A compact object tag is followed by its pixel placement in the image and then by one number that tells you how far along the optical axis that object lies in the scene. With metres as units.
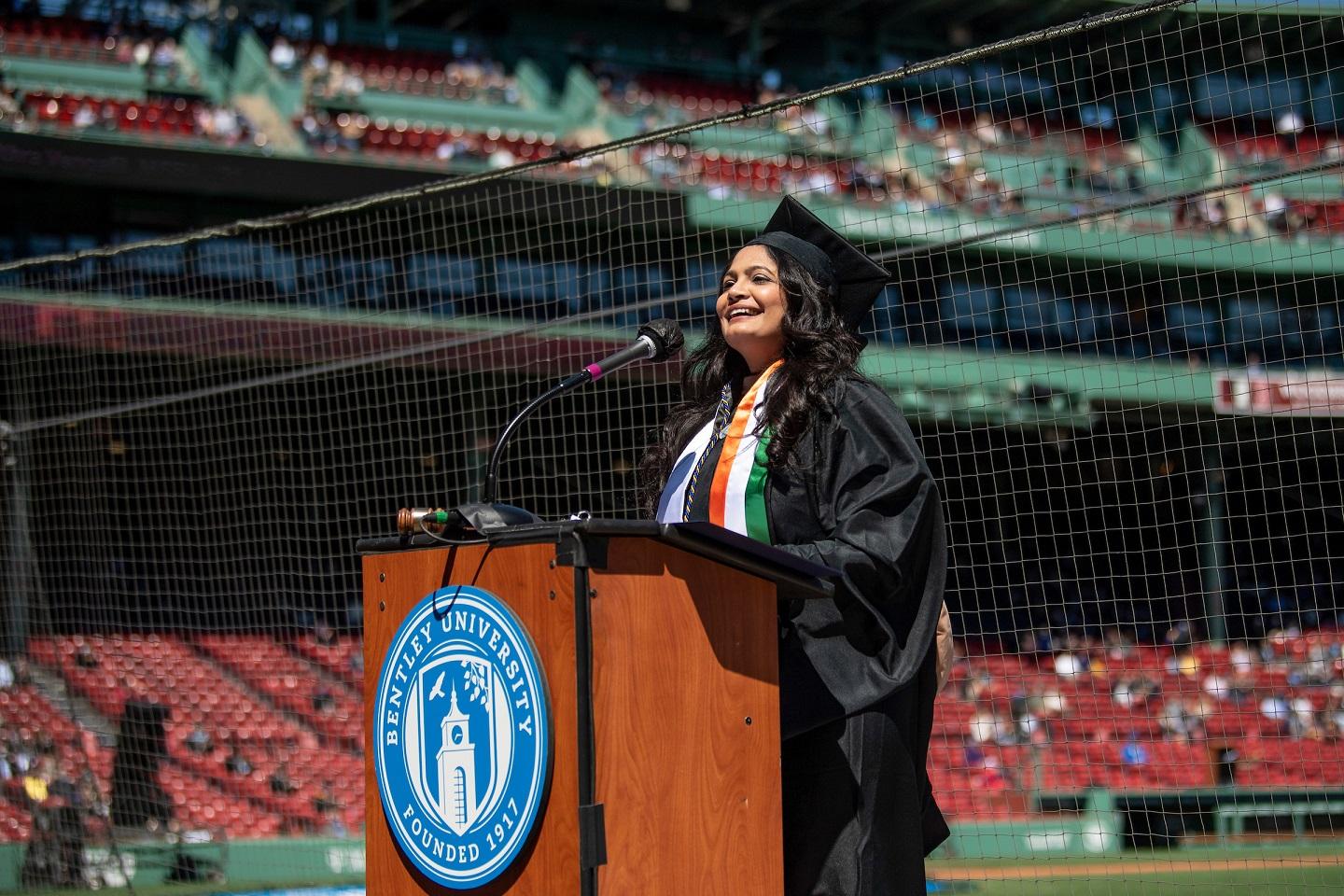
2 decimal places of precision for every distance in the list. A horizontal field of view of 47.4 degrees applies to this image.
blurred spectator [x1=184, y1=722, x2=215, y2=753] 12.47
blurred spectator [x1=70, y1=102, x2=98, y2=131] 16.94
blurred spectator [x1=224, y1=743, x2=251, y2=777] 12.34
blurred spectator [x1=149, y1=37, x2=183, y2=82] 18.95
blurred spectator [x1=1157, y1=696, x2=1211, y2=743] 14.68
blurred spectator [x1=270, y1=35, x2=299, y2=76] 19.52
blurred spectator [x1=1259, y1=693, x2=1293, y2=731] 15.54
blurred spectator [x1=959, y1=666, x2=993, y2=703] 13.12
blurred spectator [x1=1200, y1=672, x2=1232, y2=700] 15.55
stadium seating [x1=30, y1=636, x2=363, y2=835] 11.93
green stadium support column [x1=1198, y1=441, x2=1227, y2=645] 17.27
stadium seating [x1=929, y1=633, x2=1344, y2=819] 14.05
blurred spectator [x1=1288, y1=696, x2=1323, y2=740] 15.12
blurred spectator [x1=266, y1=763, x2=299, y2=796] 11.98
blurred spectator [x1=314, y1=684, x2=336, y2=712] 13.36
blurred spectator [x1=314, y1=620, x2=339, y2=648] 14.19
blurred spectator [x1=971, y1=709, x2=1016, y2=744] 14.33
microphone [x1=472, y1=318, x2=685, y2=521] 2.66
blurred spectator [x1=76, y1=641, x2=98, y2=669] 12.60
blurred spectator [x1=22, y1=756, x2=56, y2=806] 9.62
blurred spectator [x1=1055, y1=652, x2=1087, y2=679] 16.23
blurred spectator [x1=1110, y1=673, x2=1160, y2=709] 15.51
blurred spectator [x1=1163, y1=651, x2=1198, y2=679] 15.72
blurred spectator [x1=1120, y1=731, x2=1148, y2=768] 15.05
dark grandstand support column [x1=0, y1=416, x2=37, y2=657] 8.35
